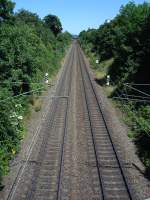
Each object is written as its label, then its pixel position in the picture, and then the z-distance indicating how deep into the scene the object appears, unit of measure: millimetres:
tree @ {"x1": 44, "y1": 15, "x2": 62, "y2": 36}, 124056
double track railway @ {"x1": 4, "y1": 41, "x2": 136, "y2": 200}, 18547
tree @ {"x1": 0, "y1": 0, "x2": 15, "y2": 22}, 54528
